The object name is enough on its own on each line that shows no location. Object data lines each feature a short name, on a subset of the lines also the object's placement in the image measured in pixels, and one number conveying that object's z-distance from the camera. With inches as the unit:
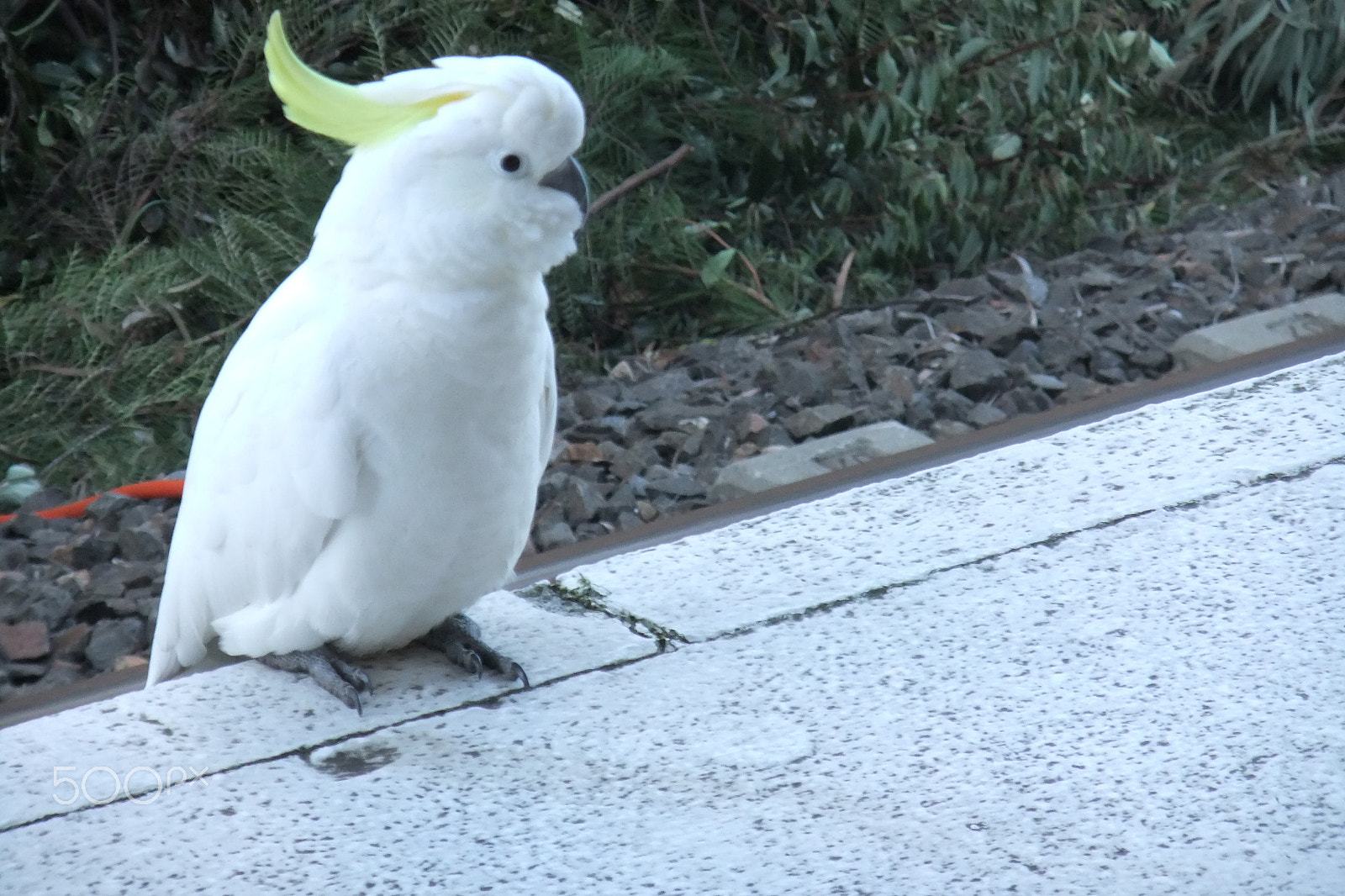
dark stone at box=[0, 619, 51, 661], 167.0
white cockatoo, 113.4
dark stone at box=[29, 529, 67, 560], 188.4
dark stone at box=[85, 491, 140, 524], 195.9
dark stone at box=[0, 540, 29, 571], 186.5
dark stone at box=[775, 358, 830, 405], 225.9
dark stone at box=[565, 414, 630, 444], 218.4
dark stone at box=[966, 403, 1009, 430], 213.9
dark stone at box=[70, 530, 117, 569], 186.4
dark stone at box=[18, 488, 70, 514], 206.2
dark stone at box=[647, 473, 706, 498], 199.8
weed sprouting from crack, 138.3
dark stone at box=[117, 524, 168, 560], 186.7
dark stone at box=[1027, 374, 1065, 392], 224.2
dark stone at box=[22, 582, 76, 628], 173.5
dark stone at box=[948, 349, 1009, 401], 222.8
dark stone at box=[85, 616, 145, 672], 168.9
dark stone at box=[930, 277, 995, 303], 259.3
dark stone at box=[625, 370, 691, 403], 232.2
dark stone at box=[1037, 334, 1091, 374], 232.8
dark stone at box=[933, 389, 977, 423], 218.8
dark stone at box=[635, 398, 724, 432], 219.1
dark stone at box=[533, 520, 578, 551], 188.5
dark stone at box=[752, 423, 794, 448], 214.2
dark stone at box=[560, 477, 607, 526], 194.4
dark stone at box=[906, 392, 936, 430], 216.7
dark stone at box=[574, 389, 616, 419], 226.4
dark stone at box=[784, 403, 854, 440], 214.8
